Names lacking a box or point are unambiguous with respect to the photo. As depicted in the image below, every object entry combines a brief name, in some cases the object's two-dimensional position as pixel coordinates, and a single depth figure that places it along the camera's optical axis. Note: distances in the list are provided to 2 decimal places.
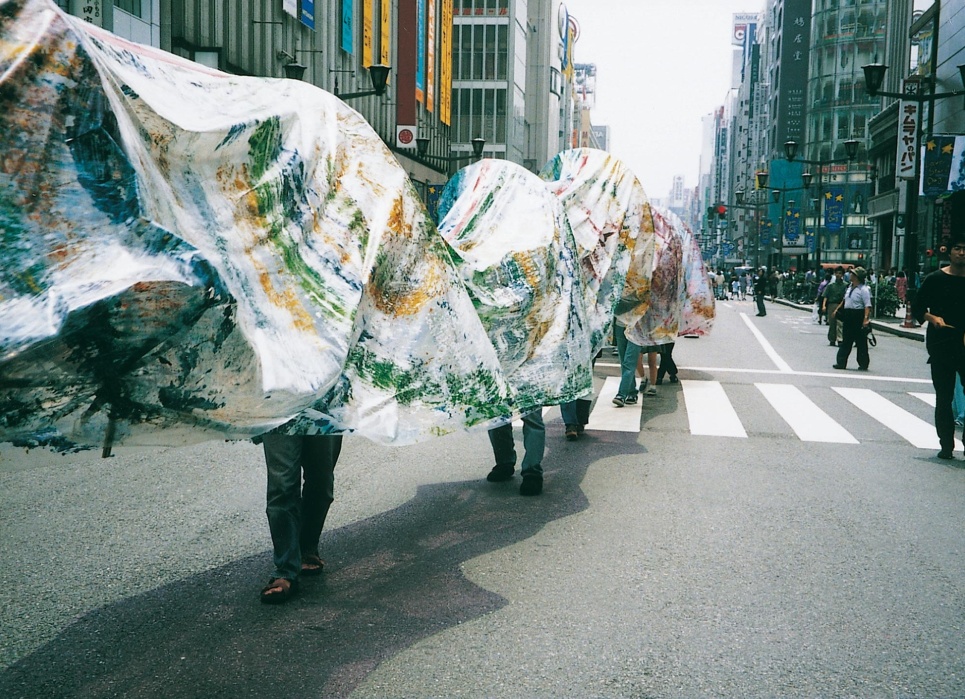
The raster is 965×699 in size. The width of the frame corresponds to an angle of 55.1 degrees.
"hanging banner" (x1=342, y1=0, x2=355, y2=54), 32.16
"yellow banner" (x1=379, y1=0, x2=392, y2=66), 37.34
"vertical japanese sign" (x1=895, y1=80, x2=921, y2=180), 26.70
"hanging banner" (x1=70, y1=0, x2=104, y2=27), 9.38
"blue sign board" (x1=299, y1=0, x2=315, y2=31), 28.50
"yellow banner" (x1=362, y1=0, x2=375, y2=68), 34.66
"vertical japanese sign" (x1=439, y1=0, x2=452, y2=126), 46.41
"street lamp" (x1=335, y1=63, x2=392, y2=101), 21.20
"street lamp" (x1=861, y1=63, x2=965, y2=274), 25.14
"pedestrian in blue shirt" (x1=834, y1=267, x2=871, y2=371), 14.83
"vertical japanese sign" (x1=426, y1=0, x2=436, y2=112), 42.50
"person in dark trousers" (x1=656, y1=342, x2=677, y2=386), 12.91
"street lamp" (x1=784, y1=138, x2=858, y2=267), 35.61
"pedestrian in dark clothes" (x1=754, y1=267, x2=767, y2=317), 33.88
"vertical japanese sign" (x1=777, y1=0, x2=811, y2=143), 90.25
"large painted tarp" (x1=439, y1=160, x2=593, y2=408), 5.45
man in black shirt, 7.86
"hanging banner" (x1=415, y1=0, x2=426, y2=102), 40.19
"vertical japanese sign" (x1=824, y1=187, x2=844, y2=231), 51.94
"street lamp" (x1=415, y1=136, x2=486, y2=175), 36.62
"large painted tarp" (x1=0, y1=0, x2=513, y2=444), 2.80
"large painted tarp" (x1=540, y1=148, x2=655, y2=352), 7.40
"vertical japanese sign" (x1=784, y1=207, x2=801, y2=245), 69.50
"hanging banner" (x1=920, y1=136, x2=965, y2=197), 27.91
